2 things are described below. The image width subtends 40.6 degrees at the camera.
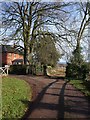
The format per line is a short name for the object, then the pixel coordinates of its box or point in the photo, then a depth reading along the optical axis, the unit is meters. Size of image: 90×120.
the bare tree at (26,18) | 15.10
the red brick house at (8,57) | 26.38
